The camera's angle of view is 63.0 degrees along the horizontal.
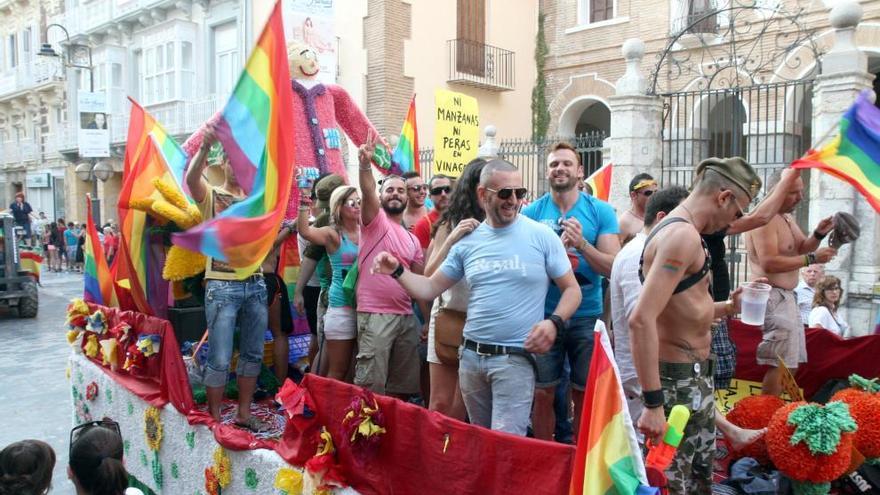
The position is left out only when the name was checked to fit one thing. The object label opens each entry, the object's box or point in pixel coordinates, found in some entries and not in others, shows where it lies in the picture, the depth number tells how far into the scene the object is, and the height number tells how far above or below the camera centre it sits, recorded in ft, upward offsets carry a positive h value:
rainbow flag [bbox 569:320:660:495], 6.72 -2.12
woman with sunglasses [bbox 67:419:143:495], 8.51 -3.01
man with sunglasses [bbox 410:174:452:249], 15.57 +0.23
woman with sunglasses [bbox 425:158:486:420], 11.68 -1.16
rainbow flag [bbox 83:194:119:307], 18.20 -1.54
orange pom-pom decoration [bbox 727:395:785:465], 12.25 -3.56
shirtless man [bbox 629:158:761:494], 8.66 -1.29
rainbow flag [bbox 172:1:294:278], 12.10 +1.37
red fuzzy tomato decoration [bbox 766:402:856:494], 10.04 -3.27
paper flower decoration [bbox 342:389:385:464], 9.71 -2.87
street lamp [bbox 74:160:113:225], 59.88 +3.71
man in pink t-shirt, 13.12 -1.81
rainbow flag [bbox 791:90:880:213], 12.16 +1.04
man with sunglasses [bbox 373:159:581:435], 10.18 -1.23
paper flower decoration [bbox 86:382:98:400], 17.35 -4.29
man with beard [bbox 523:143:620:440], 12.01 -0.69
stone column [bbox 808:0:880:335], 24.22 +0.83
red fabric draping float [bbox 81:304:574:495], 7.86 -2.97
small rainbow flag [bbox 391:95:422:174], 22.54 +2.13
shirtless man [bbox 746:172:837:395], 14.55 -1.35
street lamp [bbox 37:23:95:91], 62.60 +16.97
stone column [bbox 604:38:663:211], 29.53 +3.61
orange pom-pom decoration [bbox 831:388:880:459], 10.93 -3.21
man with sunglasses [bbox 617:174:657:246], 15.70 +0.16
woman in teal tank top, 14.10 -0.86
